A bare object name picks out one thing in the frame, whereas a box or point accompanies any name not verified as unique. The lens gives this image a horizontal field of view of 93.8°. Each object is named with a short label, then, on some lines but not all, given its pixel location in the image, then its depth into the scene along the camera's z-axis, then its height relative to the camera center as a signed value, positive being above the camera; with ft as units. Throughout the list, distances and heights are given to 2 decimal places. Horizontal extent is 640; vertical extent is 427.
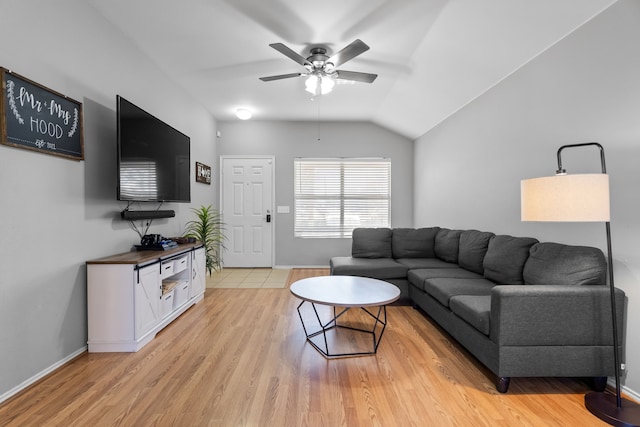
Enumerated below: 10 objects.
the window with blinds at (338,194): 18.40 +1.23
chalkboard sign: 5.81 +2.09
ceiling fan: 8.44 +4.70
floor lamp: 5.14 +0.09
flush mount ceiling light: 15.70 +5.34
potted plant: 13.70 -0.84
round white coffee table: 7.38 -2.12
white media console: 7.59 -2.26
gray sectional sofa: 5.87 -2.10
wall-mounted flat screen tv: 8.36 +1.84
